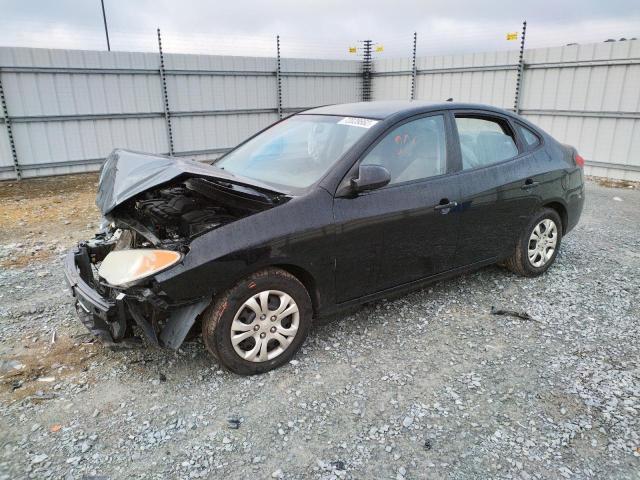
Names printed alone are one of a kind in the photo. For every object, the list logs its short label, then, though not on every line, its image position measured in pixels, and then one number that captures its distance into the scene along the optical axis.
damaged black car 2.85
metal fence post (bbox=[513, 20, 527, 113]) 10.48
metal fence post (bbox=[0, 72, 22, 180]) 9.35
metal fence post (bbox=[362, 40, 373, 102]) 13.76
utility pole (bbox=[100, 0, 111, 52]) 18.43
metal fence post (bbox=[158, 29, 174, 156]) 10.89
